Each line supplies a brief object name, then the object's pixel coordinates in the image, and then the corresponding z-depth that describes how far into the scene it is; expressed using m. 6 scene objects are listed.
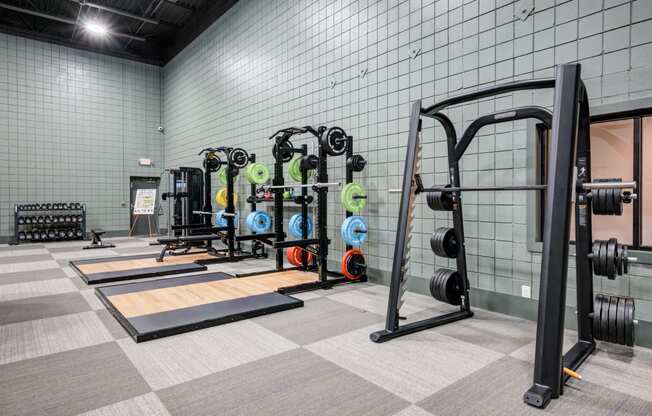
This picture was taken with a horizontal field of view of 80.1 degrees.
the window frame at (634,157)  2.65
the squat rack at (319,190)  4.32
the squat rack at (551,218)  1.93
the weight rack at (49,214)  8.55
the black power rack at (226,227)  6.09
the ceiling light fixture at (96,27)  8.12
